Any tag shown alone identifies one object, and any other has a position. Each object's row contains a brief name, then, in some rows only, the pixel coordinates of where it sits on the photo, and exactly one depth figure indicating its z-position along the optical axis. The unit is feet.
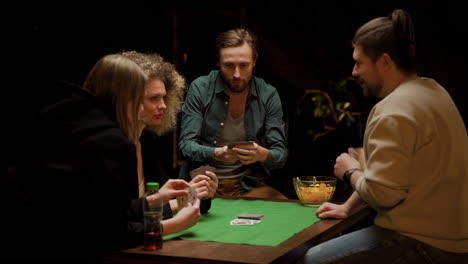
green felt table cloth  7.40
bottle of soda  6.73
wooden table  6.34
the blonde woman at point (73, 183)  6.29
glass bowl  10.00
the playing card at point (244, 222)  8.32
